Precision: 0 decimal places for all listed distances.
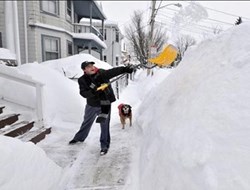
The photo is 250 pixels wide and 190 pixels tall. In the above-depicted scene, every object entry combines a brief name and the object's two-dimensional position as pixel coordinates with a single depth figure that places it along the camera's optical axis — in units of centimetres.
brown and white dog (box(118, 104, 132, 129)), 619
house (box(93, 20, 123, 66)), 3516
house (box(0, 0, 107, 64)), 1041
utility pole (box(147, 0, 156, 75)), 2116
